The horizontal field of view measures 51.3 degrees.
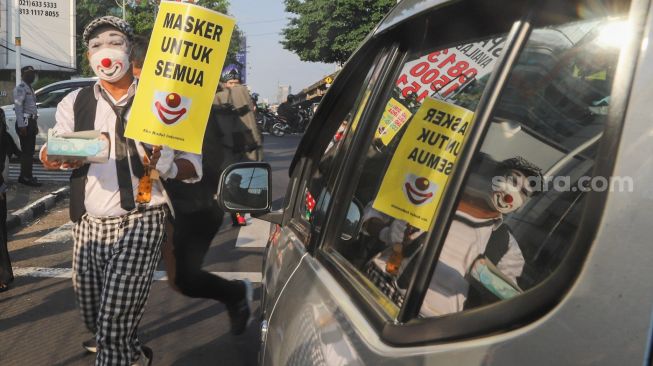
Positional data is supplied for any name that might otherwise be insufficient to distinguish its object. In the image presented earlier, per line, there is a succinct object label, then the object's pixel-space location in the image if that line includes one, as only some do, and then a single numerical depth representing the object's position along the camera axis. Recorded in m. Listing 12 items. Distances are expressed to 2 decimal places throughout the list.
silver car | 0.90
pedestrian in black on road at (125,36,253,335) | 3.73
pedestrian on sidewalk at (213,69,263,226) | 6.15
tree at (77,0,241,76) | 40.97
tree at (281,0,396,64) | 30.37
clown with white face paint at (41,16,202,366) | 3.02
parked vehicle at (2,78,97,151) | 14.96
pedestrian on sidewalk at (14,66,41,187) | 10.98
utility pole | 16.41
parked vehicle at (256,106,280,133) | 30.07
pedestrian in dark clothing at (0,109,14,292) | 5.38
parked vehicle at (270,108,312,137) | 29.82
